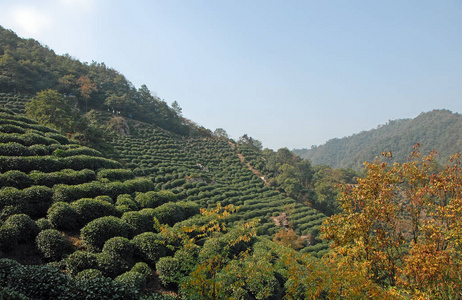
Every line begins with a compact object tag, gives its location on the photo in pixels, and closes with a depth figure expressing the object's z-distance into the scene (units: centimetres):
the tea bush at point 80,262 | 699
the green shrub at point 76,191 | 991
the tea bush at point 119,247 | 796
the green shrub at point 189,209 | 1274
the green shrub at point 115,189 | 1180
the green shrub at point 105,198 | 1058
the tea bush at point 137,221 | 976
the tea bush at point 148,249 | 872
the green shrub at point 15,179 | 975
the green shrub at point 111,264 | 742
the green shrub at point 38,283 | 518
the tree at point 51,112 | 2816
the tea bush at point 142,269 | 780
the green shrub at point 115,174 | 1341
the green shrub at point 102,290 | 554
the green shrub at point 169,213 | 1109
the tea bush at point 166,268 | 791
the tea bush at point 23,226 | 760
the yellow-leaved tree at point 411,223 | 603
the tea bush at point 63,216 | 877
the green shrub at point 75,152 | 1362
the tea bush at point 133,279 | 682
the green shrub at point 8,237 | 714
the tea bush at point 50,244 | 751
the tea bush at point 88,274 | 645
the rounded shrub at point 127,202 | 1116
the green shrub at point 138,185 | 1305
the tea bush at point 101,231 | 837
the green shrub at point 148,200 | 1197
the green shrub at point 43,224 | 829
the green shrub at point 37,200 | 905
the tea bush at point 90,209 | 945
